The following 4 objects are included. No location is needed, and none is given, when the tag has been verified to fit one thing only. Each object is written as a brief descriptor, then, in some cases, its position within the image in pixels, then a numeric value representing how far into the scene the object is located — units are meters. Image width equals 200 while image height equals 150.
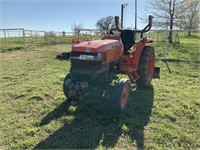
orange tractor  2.78
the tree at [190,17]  15.95
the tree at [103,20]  35.84
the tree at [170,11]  15.72
